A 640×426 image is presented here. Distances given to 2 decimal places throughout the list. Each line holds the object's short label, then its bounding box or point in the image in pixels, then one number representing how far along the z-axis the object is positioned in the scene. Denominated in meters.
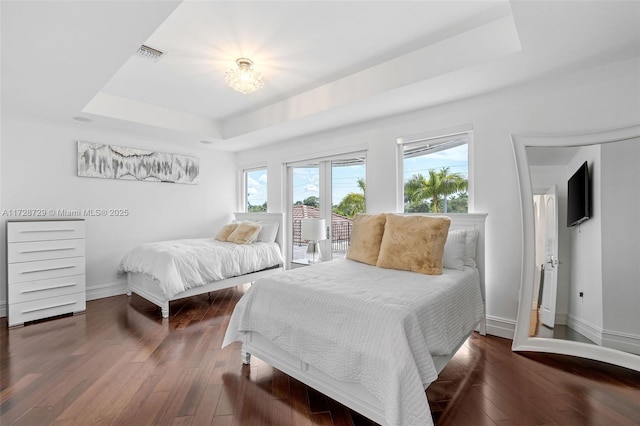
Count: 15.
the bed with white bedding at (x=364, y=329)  1.45
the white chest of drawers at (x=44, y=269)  3.03
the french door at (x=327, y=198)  4.10
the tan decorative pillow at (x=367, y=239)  2.77
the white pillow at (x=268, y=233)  4.60
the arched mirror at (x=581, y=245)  2.09
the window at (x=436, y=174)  3.15
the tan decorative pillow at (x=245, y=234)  4.29
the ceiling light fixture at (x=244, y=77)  2.57
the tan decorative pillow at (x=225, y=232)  4.51
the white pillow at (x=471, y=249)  2.71
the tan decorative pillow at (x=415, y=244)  2.41
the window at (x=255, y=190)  5.33
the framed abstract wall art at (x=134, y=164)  3.97
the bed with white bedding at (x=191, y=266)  3.31
